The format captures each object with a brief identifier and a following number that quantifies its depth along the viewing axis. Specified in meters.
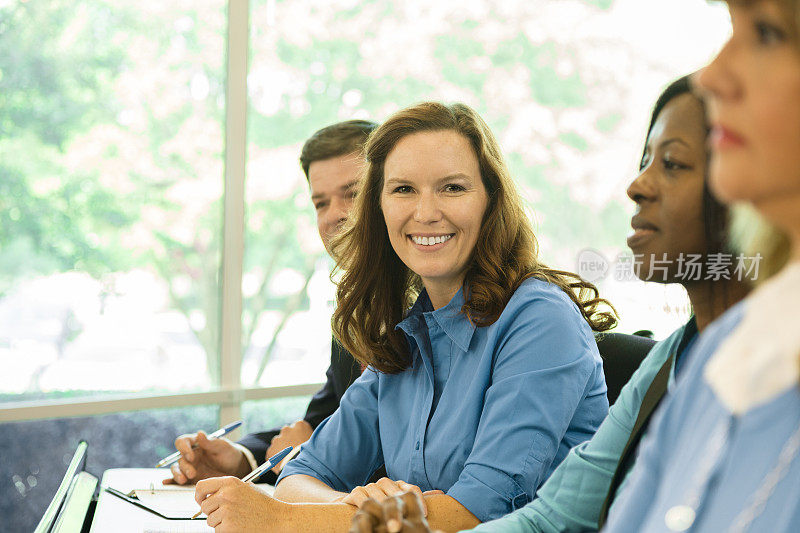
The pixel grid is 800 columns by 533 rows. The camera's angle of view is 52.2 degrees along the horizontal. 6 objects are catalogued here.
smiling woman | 1.33
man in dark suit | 2.14
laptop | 1.42
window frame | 3.18
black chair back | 1.58
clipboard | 1.50
